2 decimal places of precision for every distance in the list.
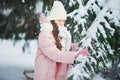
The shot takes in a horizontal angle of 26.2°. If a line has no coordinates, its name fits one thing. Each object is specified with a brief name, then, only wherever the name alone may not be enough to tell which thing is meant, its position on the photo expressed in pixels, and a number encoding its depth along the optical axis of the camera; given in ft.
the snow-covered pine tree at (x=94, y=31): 13.81
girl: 8.41
